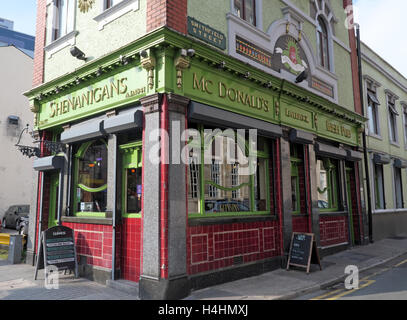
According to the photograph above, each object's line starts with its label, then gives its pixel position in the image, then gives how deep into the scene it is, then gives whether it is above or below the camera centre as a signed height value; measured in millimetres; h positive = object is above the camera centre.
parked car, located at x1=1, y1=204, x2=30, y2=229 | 19859 -356
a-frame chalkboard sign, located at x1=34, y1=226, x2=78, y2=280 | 7785 -992
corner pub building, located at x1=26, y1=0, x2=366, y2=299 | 6652 +1748
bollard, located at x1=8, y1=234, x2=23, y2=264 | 9805 -1154
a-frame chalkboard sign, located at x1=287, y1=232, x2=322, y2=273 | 8586 -1280
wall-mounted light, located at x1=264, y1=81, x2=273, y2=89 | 9055 +3217
